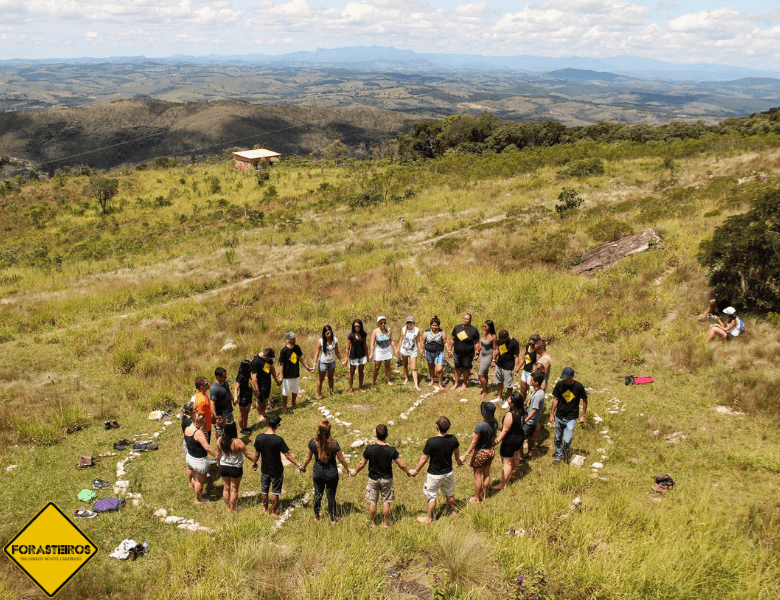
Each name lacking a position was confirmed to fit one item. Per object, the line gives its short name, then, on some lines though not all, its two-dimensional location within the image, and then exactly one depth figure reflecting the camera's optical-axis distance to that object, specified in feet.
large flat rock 55.01
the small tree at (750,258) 38.04
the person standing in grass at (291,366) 32.71
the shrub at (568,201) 79.15
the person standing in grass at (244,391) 31.30
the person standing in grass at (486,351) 34.32
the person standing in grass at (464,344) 34.81
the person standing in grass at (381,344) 35.76
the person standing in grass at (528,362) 30.71
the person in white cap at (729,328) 35.40
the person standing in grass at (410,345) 36.65
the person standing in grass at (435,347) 36.04
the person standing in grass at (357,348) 35.40
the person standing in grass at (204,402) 27.35
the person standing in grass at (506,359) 32.60
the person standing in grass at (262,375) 31.83
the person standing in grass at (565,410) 25.61
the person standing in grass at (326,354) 34.47
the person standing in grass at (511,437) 23.43
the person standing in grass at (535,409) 25.31
